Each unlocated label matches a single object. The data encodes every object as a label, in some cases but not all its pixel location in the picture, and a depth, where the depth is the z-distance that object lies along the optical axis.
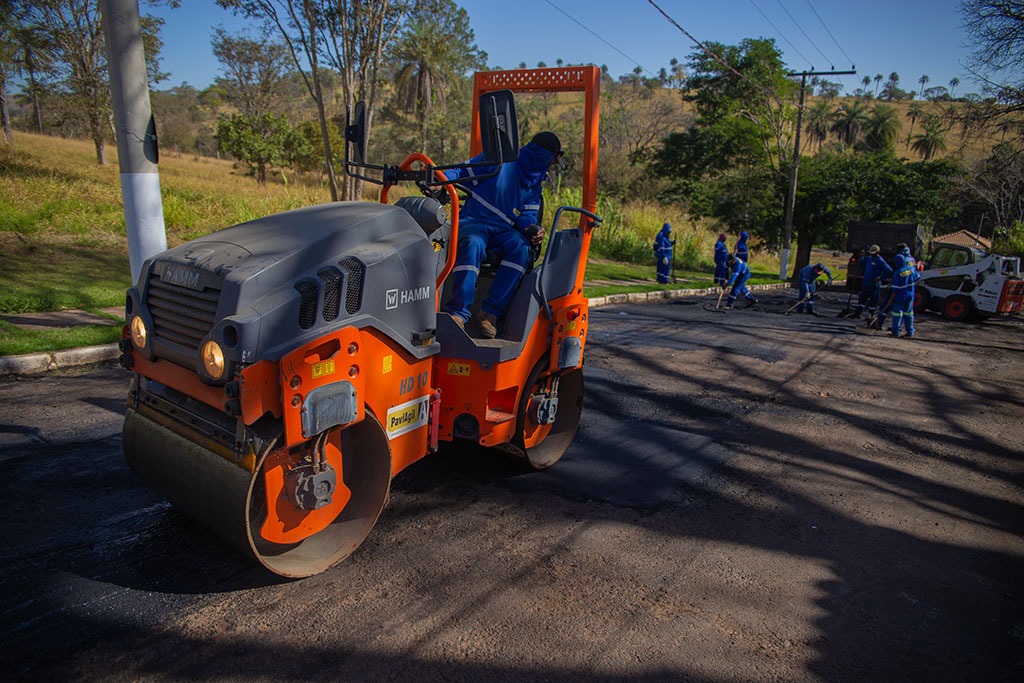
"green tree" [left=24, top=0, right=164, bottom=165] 20.69
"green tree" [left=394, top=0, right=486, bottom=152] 31.66
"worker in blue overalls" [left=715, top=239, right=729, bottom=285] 17.91
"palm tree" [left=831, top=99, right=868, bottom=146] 75.62
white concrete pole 5.65
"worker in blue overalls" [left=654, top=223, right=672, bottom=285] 19.22
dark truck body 22.92
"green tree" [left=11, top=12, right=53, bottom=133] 21.27
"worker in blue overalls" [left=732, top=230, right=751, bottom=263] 16.28
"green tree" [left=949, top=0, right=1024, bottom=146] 14.92
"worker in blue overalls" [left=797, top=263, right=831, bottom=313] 15.81
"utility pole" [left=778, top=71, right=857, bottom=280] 25.28
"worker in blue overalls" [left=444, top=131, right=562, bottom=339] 4.25
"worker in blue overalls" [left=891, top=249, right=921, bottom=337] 12.66
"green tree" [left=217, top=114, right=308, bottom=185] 29.12
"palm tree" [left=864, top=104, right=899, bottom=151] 69.37
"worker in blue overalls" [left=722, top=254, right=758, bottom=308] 15.45
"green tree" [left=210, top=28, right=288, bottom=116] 35.28
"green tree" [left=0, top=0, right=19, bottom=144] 19.24
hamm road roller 2.81
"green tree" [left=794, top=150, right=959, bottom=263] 26.42
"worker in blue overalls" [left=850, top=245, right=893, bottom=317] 14.82
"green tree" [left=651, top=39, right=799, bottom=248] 29.16
